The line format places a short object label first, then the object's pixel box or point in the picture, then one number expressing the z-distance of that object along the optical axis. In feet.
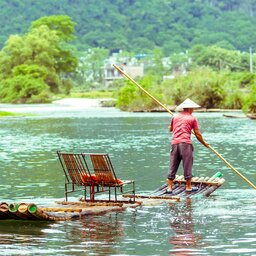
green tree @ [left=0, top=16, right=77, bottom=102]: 406.00
